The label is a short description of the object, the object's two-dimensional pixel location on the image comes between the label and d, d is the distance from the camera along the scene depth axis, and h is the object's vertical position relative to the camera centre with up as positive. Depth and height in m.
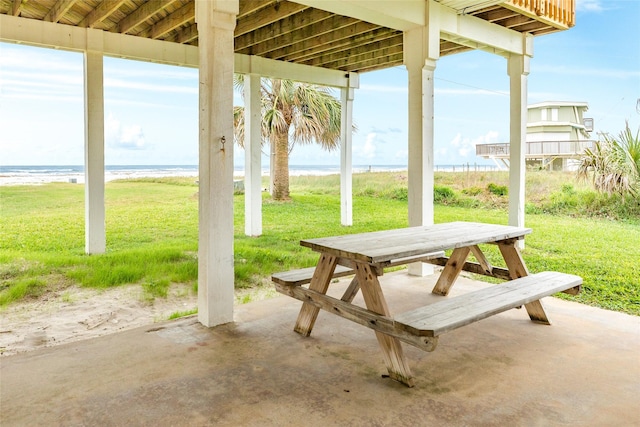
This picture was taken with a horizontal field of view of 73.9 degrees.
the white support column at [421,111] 4.46 +0.86
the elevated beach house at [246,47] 3.11 +1.81
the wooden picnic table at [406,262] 2.25 -0.64
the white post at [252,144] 7.28 +0.84
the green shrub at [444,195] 11.62 -0.10
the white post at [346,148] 8.42 +0.89
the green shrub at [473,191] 11.71 +0.01
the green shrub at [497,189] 11.36 +0.06
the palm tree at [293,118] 11.30 +2.01
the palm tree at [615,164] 7.09 +0.47
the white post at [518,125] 5.64 +0.88
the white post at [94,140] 5.64 +0.73
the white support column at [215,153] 3.05 +0.29
